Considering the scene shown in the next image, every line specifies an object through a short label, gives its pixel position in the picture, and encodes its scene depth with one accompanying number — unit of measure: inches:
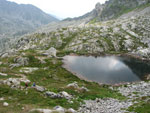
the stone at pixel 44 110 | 967.3
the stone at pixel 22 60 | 3022.9
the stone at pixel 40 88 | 1439.0
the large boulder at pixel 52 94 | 1314.2
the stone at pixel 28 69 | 2496.8
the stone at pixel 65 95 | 1347.2
